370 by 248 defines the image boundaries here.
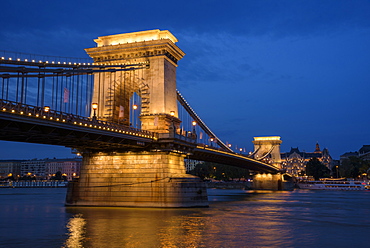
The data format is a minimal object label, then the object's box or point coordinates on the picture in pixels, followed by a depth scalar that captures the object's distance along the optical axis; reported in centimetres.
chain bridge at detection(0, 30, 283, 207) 3678
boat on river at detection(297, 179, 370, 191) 11725
